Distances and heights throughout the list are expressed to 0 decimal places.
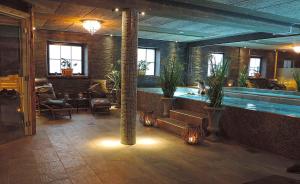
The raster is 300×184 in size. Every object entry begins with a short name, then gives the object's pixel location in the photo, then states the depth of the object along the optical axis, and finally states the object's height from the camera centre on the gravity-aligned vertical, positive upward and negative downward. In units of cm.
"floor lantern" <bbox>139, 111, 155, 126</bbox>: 573 -103
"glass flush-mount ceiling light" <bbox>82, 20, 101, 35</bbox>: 587 +121
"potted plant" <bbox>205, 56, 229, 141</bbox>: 454 -37
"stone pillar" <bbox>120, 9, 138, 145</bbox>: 423 -2
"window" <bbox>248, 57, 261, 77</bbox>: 1204 +55
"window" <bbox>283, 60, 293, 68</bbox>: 1287 +75
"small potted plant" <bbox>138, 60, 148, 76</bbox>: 933 +31
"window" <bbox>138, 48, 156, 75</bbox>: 966 +73
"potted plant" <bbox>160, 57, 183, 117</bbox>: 548 -12
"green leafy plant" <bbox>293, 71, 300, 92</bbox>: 786 -12
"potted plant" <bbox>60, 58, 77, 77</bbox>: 811 +20
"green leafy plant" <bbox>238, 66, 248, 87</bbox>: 1089 -10
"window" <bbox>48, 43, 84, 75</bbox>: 816 +60
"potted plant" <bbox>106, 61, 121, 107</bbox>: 819 -21
